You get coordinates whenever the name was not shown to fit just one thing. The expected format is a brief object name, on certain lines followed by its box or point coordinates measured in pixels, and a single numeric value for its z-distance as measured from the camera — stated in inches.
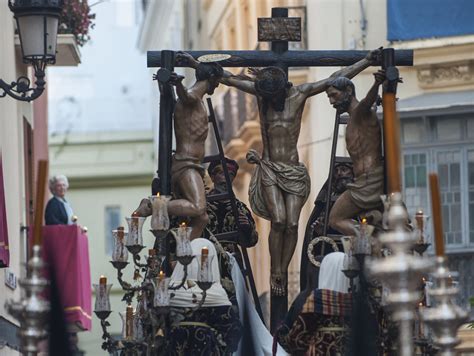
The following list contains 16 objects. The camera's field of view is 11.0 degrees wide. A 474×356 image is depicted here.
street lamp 860.6
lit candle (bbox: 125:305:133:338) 763.4
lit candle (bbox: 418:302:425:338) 730.9
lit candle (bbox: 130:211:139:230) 737.0
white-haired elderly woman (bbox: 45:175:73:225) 1173.7
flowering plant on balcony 1146.0
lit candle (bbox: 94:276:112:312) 743.1
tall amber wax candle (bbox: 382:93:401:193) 529.7
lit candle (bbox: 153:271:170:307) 714.8
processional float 527.2
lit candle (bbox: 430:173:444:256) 535.2
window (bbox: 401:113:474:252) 1317.7
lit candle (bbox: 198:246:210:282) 717.9
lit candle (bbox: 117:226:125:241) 744.3
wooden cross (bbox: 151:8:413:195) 798.5
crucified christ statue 794.2
